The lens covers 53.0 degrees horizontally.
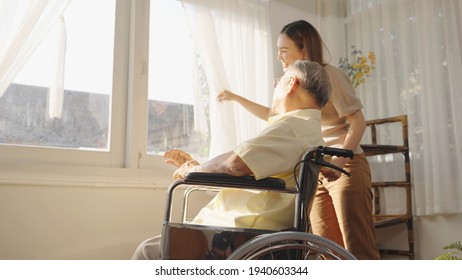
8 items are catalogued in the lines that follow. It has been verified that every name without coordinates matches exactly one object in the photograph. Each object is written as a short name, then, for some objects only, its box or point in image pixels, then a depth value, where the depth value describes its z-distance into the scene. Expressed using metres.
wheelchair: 1.21
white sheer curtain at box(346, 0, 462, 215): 2.76
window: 2.30
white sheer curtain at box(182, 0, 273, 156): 2.79
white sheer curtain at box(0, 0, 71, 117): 2.10
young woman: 1.96
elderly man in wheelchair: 1.23
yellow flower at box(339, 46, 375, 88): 3.19
